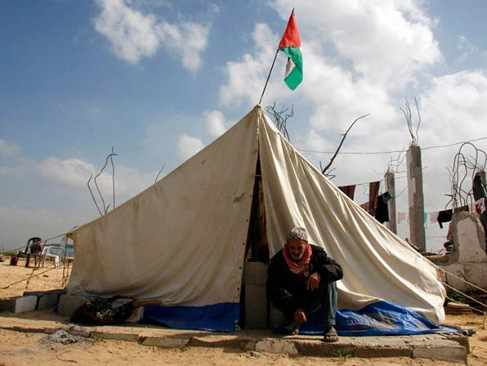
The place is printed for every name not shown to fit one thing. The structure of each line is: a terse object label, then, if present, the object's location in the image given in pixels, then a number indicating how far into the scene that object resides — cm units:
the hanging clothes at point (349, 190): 1060
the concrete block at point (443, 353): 360
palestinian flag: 543
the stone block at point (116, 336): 407
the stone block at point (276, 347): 374
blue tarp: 415
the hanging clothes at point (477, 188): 863
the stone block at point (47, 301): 565
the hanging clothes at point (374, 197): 1065
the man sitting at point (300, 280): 409
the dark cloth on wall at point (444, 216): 1155
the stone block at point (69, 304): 512
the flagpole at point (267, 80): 516
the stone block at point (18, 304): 527
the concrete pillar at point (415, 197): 970
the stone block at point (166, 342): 394
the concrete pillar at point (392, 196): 1169
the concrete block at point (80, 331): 416
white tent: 469
